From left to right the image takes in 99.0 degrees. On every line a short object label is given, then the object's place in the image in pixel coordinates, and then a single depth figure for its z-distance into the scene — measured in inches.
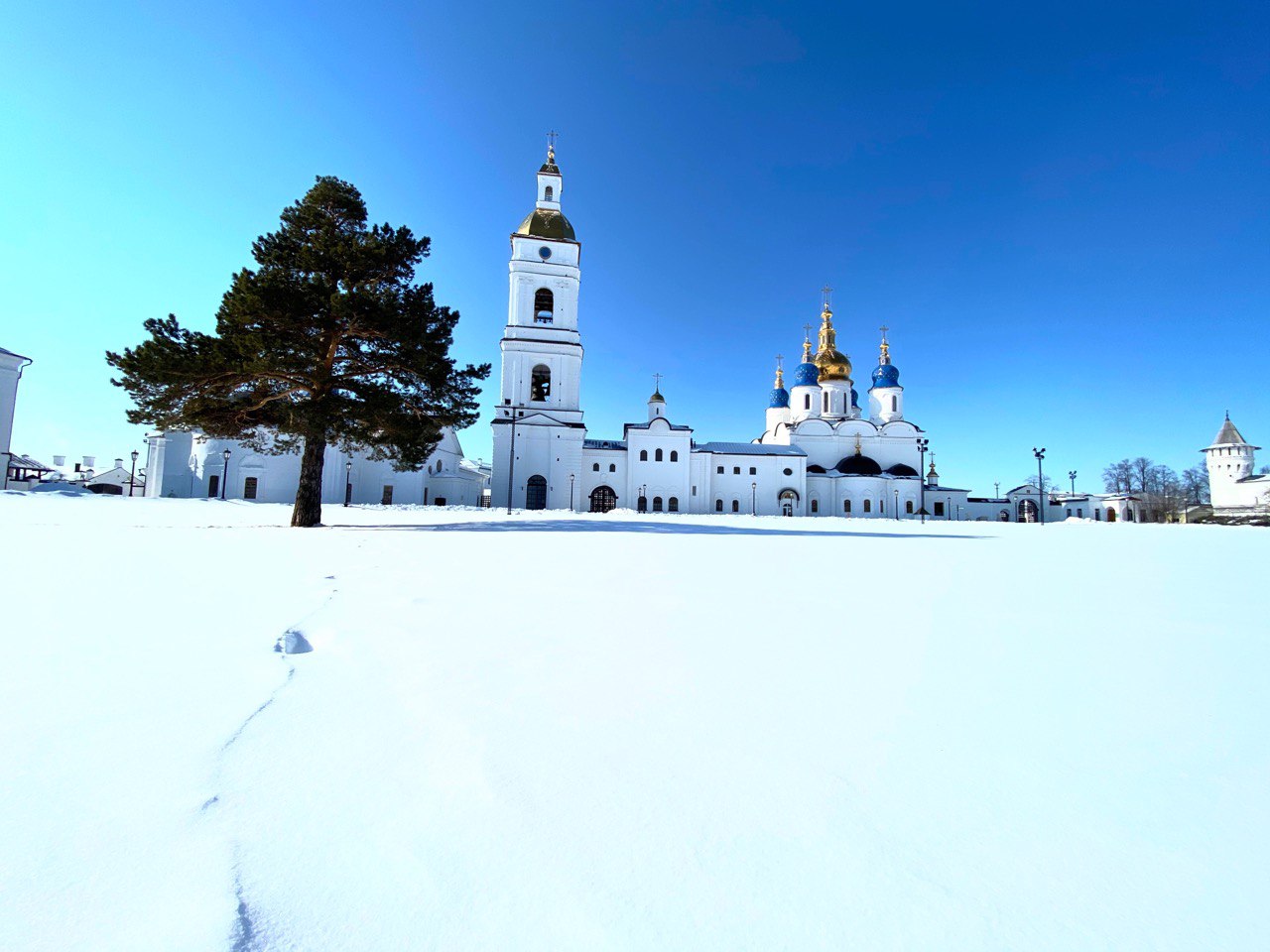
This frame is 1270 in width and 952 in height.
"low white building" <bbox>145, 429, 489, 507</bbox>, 1305.4
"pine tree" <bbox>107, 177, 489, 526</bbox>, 515.2
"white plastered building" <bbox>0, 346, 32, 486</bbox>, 1117.7
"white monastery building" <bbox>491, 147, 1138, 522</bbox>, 1523.1
